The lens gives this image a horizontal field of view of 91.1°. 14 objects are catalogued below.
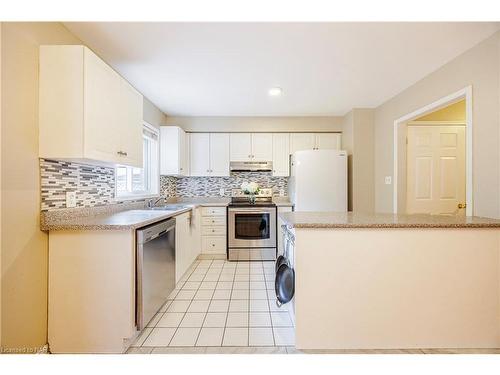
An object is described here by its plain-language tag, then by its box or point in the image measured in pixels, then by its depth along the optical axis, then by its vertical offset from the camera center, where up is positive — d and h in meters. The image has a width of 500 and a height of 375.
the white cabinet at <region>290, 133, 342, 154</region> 4.04 +0.75
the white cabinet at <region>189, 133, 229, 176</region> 4.05 +0.52
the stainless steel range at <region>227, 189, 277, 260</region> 3.68 -0.69
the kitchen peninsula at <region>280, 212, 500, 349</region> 1.60 -0.66
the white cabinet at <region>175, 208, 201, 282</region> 2.67 -0.68
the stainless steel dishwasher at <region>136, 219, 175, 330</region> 1.69 -0.65
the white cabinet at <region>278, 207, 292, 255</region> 3.63 -0.68
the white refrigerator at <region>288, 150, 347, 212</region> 3.51 +0.08
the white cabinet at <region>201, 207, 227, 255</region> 3.77 -0.67
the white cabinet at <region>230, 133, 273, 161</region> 4.04 +0.65
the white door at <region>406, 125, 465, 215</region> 2.99 +0.21
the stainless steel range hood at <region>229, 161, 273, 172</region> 4.05 +0.34
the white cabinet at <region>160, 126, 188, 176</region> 3.59 +0.52
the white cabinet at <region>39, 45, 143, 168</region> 1.51 +0.53
